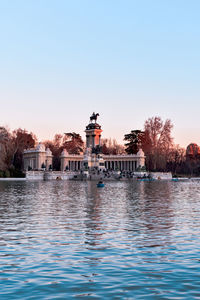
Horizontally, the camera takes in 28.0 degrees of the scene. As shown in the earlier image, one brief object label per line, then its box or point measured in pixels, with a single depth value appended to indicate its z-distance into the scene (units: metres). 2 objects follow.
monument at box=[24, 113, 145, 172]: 137.75
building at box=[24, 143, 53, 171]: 136.12
